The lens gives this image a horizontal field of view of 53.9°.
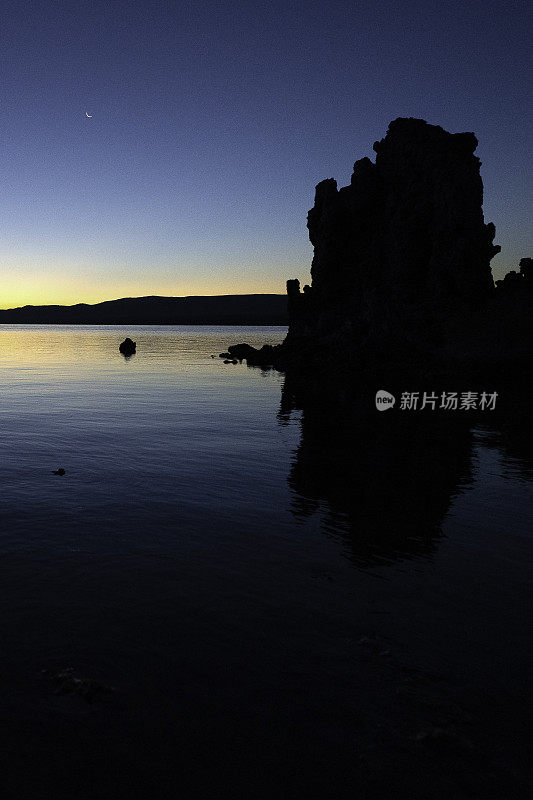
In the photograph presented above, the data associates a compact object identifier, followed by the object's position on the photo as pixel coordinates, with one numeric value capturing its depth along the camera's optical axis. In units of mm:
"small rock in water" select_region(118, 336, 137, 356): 115269
